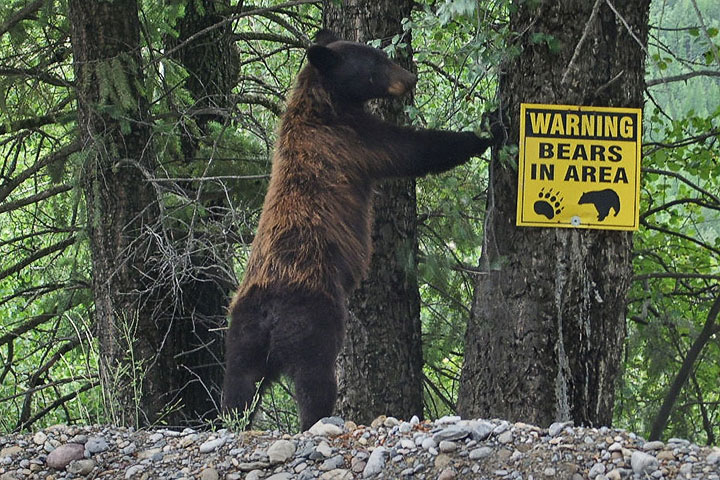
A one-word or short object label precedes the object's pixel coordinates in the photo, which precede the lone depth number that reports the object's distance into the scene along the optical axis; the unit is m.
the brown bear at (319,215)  10.59
